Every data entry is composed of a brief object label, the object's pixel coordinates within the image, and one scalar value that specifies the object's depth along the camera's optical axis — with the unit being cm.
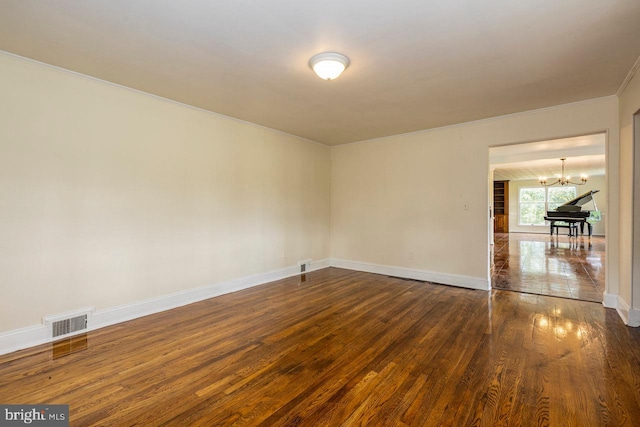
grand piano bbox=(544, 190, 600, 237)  983
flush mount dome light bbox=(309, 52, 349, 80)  248
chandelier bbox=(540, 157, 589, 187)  1141
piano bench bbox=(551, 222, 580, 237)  1053
